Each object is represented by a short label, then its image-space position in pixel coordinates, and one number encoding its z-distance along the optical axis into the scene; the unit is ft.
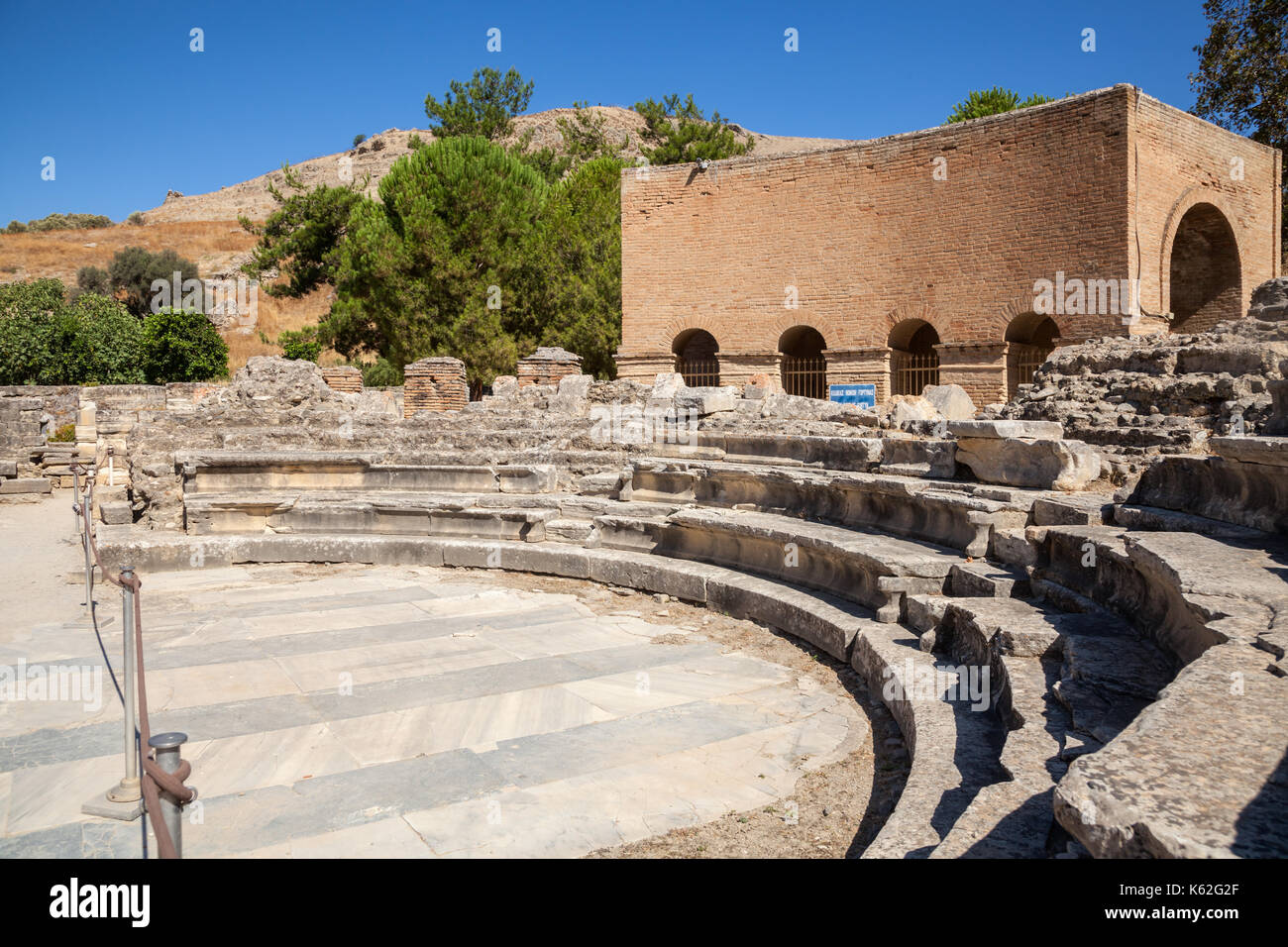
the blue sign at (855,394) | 60.64
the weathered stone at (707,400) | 35.78
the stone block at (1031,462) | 20.42
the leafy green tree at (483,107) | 123.85
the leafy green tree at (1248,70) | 67.31
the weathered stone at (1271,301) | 24.36
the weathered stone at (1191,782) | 5.93
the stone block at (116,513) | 32.42
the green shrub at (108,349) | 96.27
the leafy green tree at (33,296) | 102.73
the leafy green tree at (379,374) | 95.30
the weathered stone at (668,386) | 38.11
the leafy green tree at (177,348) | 98.12
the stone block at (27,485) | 54.54
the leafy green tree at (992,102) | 94.32
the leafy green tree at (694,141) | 107.55
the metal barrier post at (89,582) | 22.25
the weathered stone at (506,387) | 42.70
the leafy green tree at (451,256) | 80.33
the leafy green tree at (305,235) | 107.45
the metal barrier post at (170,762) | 7.75
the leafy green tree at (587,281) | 84.23
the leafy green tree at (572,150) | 119.14
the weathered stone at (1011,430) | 21.74
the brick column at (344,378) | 45.09
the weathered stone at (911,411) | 31.19
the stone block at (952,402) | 33.35
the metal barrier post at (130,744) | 11.48
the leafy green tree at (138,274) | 146.51
